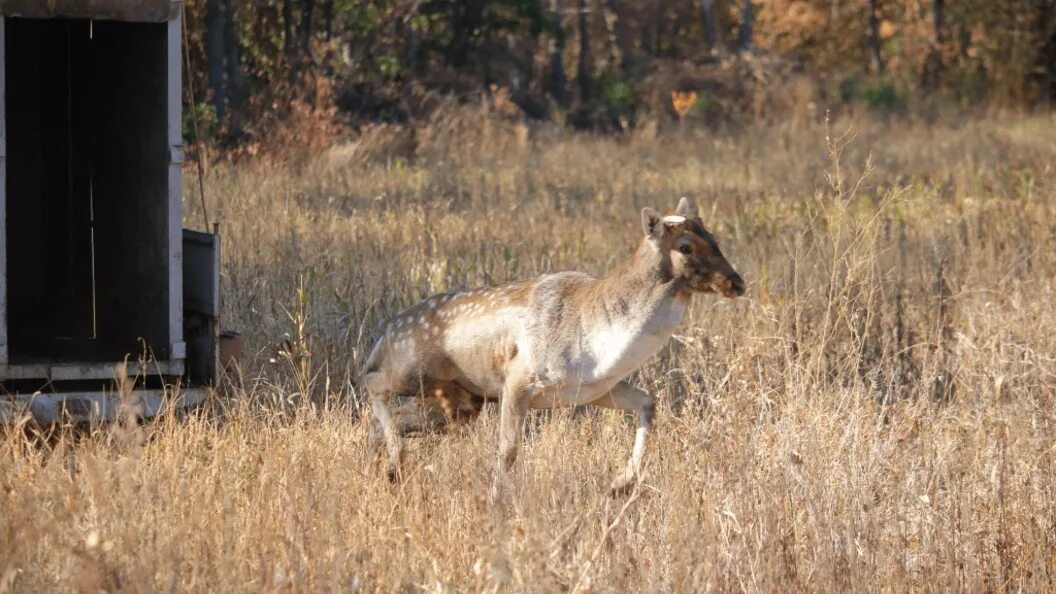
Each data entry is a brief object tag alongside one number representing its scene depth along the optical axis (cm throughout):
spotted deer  1342
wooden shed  1463
